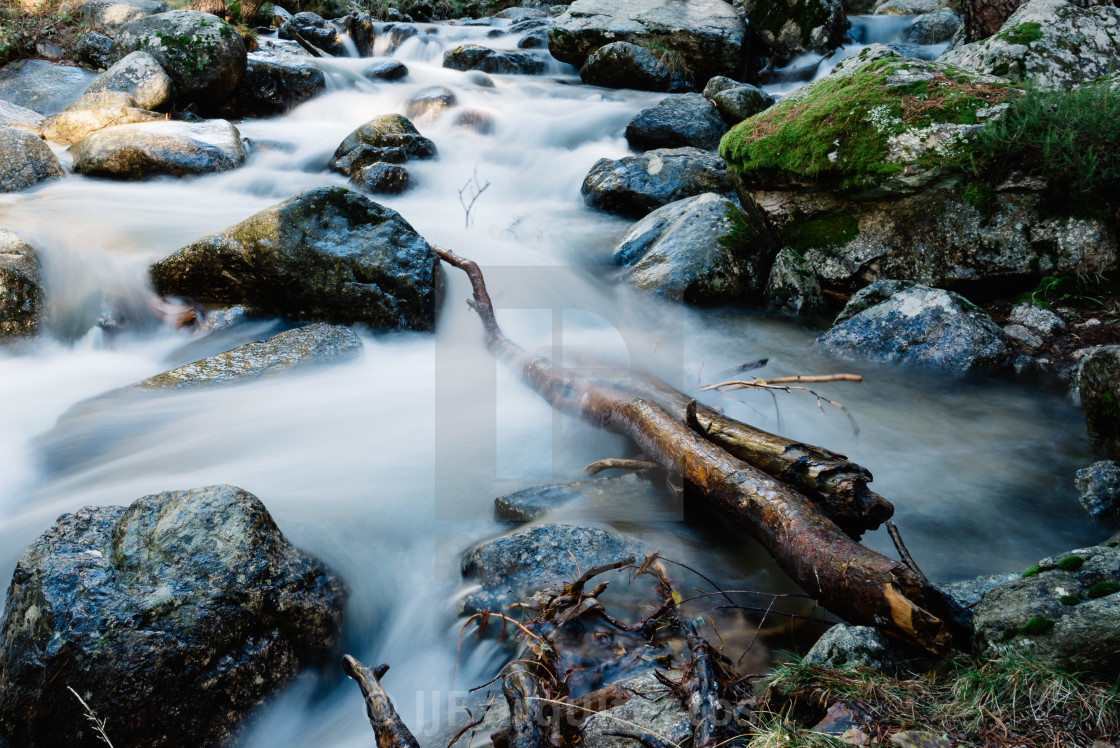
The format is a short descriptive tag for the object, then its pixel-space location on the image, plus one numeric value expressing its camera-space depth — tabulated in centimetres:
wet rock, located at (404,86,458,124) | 1146
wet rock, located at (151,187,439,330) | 554
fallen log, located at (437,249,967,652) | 210
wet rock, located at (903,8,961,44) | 1348
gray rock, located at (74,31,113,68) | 1160
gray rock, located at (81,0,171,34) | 1230
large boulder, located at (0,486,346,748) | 215
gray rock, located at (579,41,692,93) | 1276
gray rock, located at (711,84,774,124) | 1063
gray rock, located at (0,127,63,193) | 758
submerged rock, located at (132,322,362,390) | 476
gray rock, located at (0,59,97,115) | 1026
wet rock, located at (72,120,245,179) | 821
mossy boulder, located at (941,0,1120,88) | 612
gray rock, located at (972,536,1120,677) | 184
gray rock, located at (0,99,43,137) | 910
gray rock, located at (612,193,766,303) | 626
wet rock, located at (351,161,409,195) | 876
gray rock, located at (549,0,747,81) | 1352
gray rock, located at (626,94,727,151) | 999
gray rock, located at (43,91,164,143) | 913
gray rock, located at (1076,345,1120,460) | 358
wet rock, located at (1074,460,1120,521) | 345
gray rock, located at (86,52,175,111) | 996
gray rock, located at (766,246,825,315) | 619
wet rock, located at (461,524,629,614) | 275
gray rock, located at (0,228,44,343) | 511
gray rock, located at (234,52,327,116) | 1170
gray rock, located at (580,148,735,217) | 807
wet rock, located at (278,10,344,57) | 1459
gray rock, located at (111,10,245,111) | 1070
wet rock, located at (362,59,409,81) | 1324
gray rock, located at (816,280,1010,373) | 496
